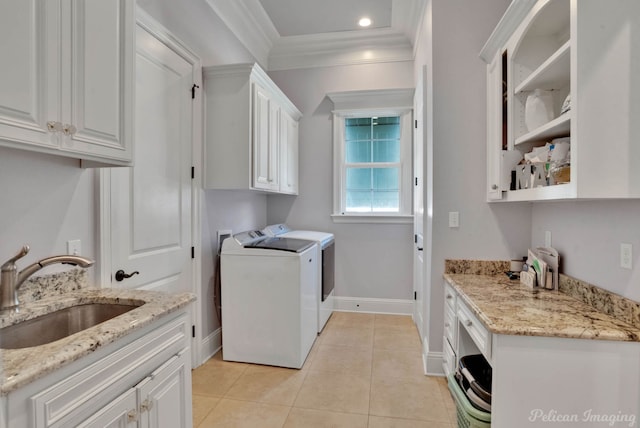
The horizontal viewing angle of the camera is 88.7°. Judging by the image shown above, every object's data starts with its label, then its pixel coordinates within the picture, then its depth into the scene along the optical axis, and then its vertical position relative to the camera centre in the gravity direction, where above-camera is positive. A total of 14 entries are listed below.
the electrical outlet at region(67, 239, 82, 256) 1.55 -0.18
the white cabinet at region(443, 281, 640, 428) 1.29 -0.70
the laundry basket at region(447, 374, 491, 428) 1.48 -0.95
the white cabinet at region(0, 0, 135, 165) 1.02 +0.47
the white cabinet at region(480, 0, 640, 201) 1.27 +0.44
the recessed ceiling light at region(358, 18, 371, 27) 3.46 +2.01
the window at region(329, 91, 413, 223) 3.85 +0.54
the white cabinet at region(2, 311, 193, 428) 0.85 -0.56
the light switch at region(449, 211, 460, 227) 2.38 -0.07
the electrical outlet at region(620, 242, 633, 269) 1.40 -0.20
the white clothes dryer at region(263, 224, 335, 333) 3.23 -0.54
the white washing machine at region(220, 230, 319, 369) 2.57 -0.74
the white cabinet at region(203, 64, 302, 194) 2.60 +0.67
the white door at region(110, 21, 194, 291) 1.89 +0.16
